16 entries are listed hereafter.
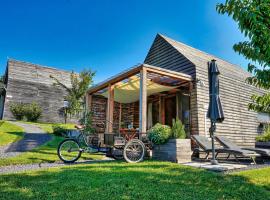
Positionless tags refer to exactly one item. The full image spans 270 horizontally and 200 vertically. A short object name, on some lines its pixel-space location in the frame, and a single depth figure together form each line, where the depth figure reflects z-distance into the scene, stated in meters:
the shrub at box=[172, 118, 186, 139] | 6.96
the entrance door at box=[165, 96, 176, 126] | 11.41
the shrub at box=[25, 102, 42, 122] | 20.38
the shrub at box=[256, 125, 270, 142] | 12.16
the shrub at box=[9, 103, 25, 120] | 20.12
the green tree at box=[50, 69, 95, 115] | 21.27
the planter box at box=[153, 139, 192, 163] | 6.65
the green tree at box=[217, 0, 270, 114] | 3.03
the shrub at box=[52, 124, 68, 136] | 12.88
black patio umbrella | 6.50
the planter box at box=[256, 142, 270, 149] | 11.70
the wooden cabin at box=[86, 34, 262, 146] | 9.06
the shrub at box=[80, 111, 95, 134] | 7.95
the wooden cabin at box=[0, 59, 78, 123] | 21.42
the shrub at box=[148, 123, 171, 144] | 6.95
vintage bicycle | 6.49
